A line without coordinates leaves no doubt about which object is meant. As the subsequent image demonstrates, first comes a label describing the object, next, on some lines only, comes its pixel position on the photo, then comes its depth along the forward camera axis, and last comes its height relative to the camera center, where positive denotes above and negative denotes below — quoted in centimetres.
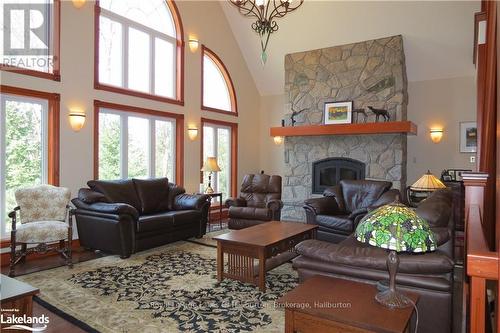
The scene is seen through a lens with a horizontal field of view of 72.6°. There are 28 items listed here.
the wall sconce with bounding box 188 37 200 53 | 701 +241
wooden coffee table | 340 -95
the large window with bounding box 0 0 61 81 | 449 +167
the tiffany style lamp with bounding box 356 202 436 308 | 152 -32
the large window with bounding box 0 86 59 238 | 443 +22
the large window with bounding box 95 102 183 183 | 562 +31
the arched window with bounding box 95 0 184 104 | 562 +202
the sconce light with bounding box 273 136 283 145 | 886 +54
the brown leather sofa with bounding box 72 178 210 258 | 440 -81
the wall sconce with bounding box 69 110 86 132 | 499 +58
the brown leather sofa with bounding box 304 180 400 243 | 482 -68
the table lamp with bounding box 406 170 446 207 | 420 -27
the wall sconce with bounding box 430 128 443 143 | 693 +58
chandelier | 334 +150
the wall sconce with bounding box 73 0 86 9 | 499 +230
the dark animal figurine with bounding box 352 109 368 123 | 693 +102
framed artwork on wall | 666 +51
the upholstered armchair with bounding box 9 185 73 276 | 392 -78
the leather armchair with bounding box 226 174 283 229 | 580 -78
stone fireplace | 673 +118
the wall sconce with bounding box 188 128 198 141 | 702 +56
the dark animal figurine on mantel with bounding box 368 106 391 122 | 659 +95
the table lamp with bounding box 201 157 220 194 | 662 -13
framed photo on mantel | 716 +105
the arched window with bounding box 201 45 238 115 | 764 +174
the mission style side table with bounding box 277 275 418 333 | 160 -74
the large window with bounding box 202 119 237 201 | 771 +23
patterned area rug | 268 -129
